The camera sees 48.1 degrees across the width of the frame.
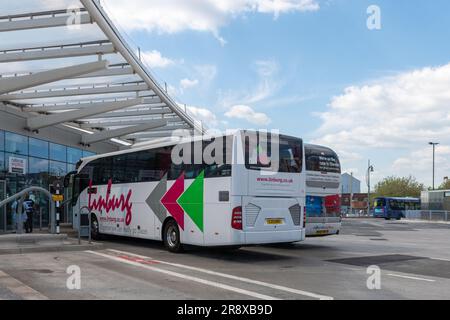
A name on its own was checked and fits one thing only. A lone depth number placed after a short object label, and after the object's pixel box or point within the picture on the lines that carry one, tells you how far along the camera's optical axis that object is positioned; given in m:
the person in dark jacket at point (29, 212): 21.95
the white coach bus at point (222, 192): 12.72
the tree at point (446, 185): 93.56
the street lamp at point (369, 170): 77.81
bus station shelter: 15.32
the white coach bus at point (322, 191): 16.52
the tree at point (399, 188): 95.00
